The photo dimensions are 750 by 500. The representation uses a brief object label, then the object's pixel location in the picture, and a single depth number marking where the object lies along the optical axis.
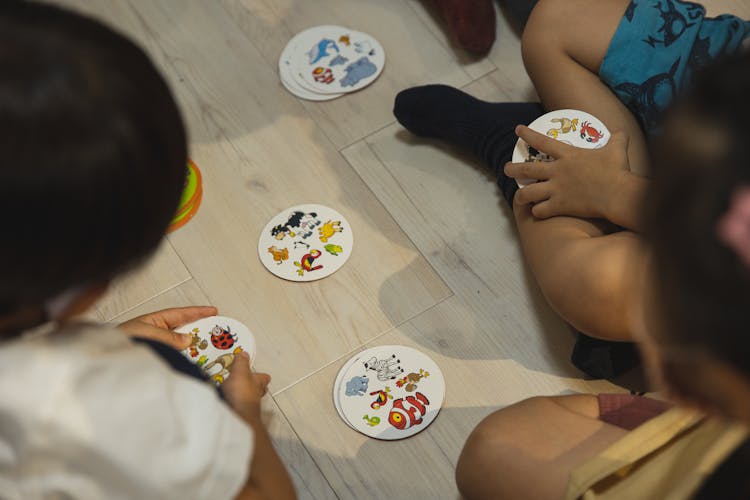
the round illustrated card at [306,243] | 1.32
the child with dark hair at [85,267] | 0.60
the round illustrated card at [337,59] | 1.51
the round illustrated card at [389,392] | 1.17
